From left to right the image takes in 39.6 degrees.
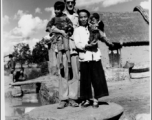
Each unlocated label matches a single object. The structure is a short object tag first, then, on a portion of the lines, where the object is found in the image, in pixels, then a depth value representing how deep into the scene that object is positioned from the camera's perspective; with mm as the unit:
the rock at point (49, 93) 7130
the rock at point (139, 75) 11831
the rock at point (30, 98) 10495
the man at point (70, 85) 3635
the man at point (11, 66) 12134
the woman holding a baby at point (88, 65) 3443
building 16906
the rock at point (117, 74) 10540
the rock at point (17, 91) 11562
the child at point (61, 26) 3574
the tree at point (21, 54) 12893
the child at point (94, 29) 3330
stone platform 3180
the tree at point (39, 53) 24859
